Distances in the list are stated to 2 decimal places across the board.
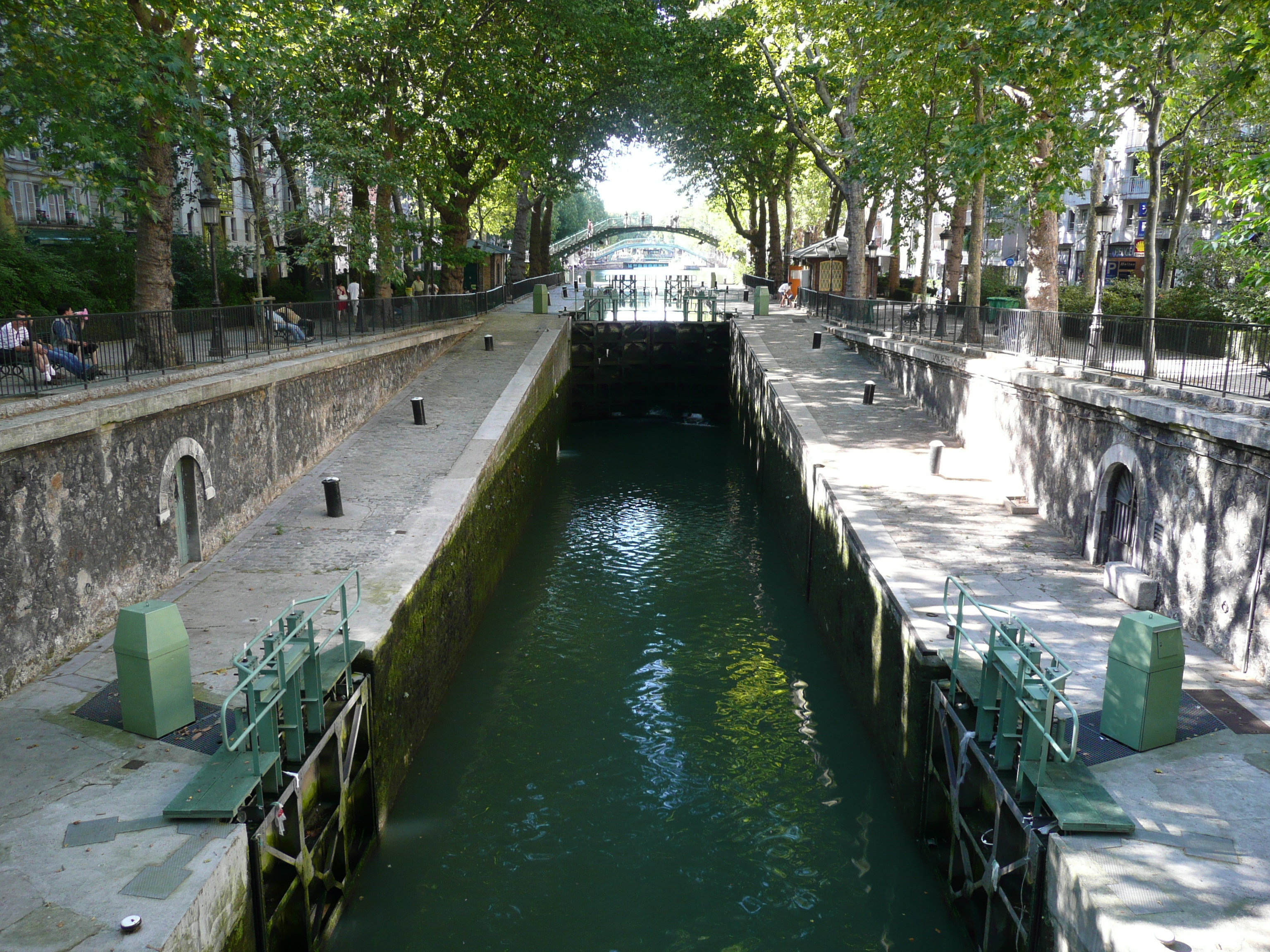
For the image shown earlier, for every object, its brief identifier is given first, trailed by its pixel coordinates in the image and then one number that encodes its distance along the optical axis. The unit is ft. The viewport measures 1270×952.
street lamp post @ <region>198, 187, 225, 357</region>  54.44
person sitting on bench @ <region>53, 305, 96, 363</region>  35.96
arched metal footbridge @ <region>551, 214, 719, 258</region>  240.94
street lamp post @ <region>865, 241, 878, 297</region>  122.01
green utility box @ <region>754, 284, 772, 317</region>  121.29
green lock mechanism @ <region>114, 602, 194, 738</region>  24.31
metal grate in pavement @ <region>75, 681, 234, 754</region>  24.44
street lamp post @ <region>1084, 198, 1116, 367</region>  44.50
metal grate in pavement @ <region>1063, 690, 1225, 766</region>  24.22
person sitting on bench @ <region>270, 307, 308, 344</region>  58.34
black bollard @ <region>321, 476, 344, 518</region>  45.62
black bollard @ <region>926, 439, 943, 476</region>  53.83
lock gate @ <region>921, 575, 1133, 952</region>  21.36
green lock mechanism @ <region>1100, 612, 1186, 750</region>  23.79
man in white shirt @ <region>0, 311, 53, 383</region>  32.78
